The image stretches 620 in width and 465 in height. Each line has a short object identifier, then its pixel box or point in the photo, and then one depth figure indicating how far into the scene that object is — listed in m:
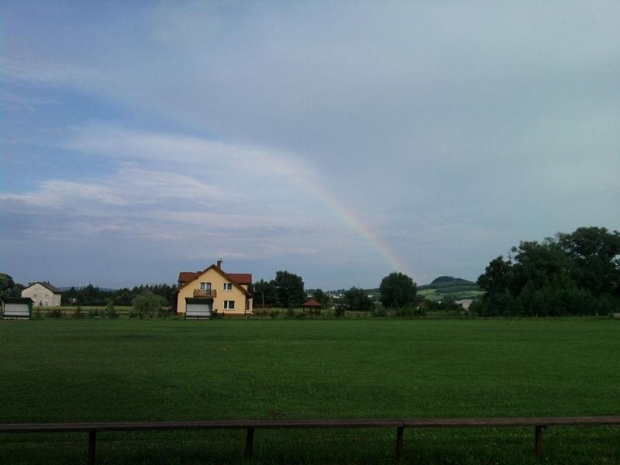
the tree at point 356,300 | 106.56
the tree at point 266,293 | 123.98
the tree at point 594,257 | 95.06
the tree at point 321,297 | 112.50
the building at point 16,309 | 55.25
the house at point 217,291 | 74.88
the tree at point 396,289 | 121.31
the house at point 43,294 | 126.25
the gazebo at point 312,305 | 101.53
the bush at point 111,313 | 59.30
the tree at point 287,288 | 125.25
